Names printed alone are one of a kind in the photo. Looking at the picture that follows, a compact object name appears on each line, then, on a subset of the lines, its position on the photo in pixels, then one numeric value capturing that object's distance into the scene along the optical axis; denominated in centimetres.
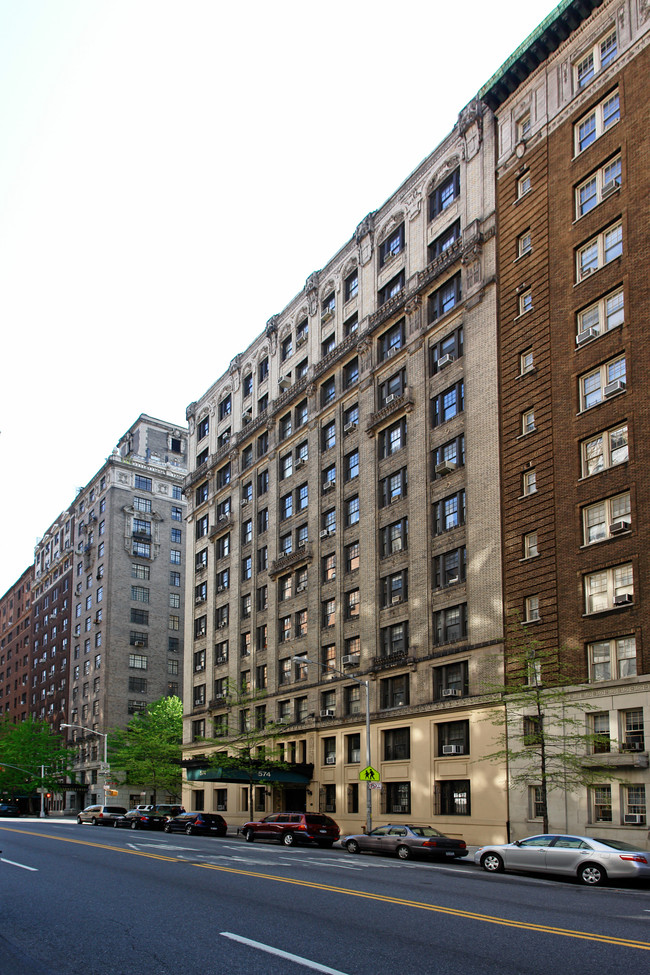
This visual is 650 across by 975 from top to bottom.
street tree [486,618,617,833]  3145
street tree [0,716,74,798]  9638
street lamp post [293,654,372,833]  4006
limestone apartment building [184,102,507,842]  4116
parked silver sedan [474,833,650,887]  2186
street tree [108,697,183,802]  7288
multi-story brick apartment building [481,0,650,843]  3219
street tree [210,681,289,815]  5084
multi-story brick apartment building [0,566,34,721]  12425
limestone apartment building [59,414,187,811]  9444
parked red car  3722
